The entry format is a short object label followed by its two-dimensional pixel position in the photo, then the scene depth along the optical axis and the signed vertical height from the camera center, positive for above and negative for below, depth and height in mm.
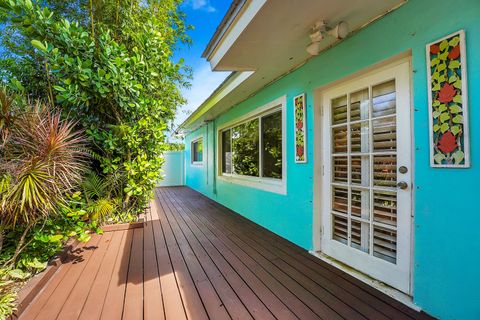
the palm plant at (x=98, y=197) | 3193 -577
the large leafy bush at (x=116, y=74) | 2682 +1202
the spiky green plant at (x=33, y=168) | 1764 -56
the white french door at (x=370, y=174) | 1890 -148
